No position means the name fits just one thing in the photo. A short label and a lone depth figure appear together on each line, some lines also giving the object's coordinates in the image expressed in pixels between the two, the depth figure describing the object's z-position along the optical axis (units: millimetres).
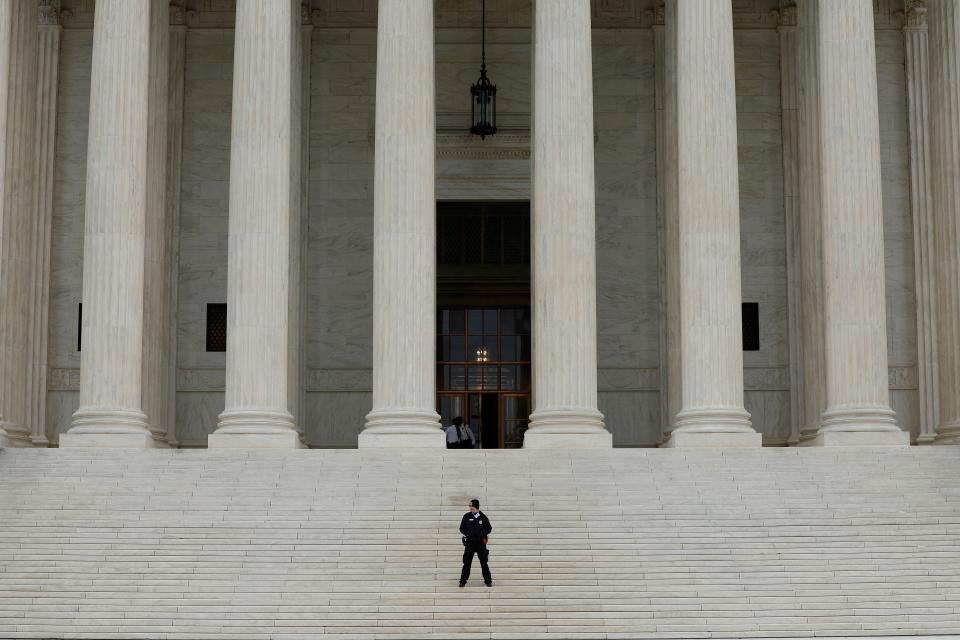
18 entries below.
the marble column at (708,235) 53469
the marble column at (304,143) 66438
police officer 38875
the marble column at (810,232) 61125
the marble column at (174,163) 65375
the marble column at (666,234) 60531
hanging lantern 62844
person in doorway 60312
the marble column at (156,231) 59094
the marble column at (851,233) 53688
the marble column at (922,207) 65438
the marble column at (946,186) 57906
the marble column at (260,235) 53125
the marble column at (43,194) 64062
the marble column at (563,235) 53125
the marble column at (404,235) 52688
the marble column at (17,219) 58469
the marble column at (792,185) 66250
